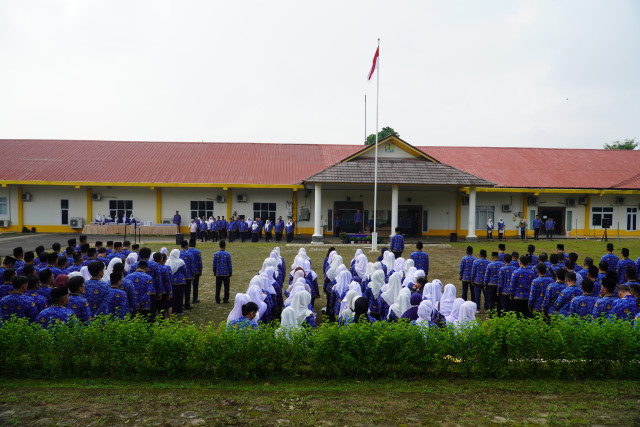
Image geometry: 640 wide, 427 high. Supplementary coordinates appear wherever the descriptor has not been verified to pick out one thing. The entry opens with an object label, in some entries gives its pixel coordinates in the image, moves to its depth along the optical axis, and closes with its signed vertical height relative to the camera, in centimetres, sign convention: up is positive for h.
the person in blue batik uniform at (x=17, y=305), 591 -117
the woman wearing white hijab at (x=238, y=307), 593 -118
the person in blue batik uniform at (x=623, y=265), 937 -92
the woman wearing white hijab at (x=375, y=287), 755 -115
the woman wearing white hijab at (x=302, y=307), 612 -122
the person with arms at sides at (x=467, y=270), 976 -109
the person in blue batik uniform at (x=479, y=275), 933 -115
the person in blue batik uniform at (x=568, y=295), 680 -113
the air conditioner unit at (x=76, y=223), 2484 -31
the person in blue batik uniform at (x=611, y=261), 1007 -90
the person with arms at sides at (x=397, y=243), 1402 -73
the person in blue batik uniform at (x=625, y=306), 598 -114
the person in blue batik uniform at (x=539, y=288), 761 -116
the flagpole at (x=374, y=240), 1972 -90
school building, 2475 +142
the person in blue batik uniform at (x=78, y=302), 592 -113
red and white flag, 1917 +684
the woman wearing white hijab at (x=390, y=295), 702 -120
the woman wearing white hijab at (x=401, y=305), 644 -125
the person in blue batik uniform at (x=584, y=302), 639 -119
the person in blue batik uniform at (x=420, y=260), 1077 -97
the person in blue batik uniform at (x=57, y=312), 560 -120
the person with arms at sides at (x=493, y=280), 888 -119
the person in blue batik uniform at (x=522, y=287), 810 -121
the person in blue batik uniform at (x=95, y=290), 655 -107
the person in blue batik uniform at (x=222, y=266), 977 -104
